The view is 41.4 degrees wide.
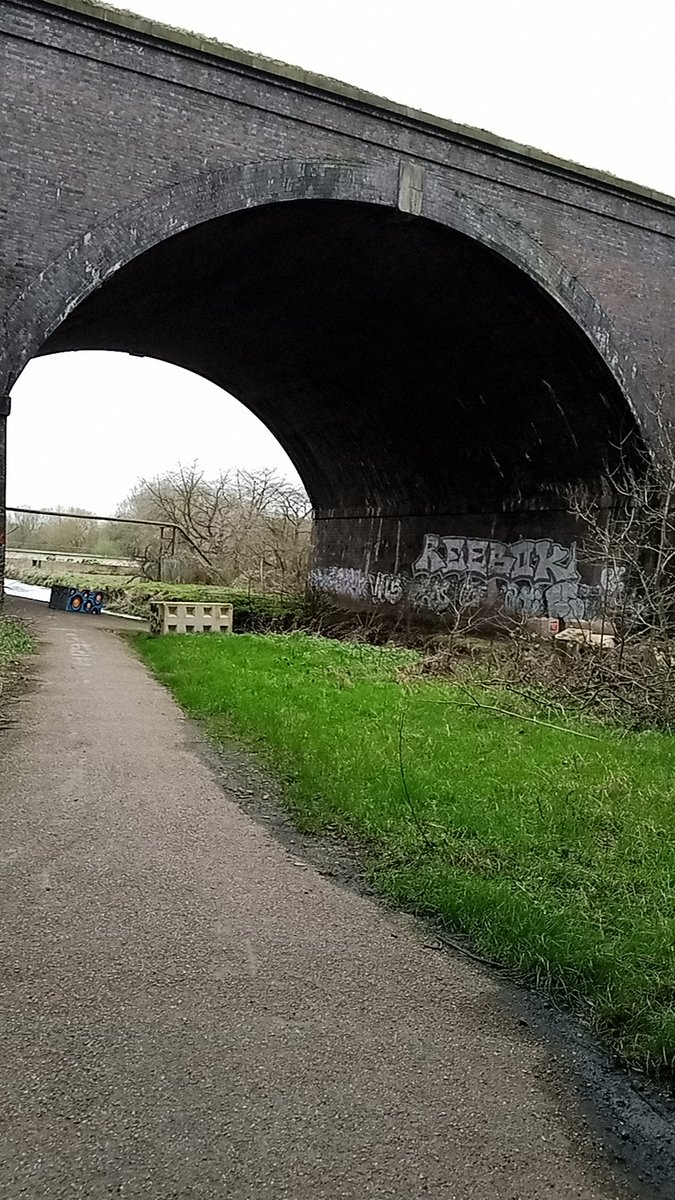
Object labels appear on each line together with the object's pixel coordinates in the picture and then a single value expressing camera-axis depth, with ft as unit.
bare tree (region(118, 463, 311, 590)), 90.99
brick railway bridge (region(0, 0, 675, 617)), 34.45
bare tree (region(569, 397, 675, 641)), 45.29
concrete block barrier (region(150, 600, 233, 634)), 53.67
